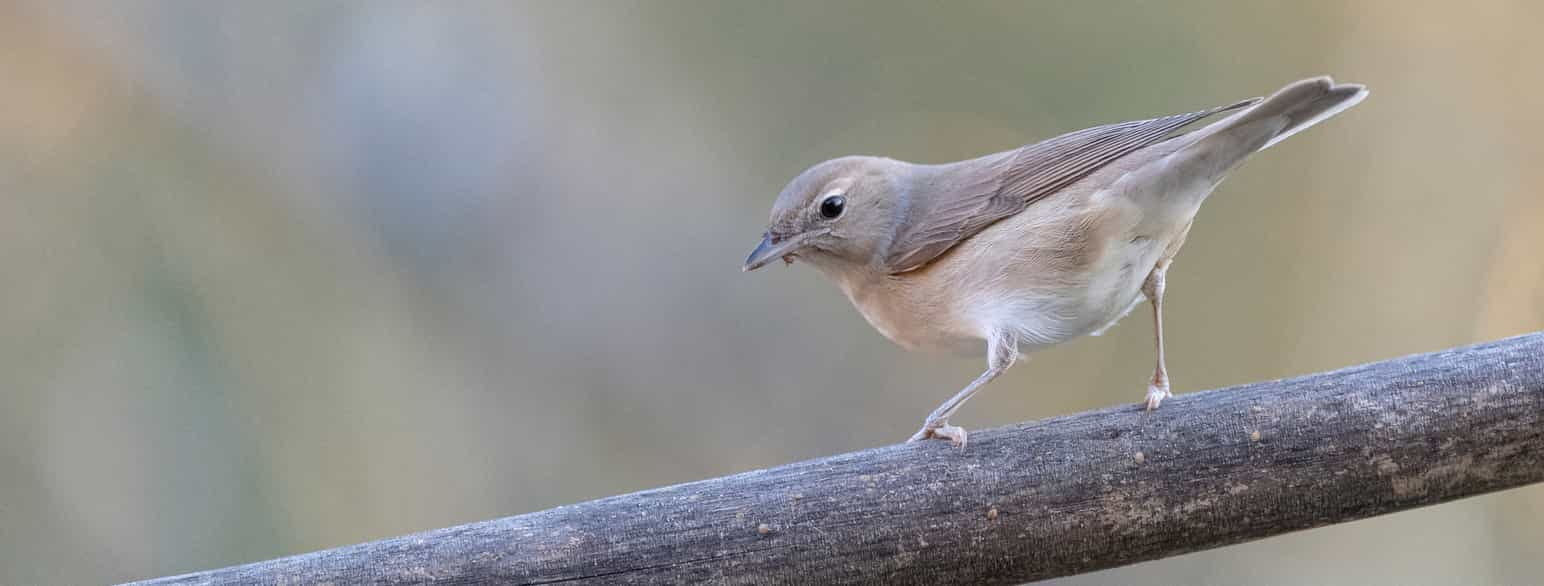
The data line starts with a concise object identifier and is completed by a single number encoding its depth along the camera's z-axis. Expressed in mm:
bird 5902
